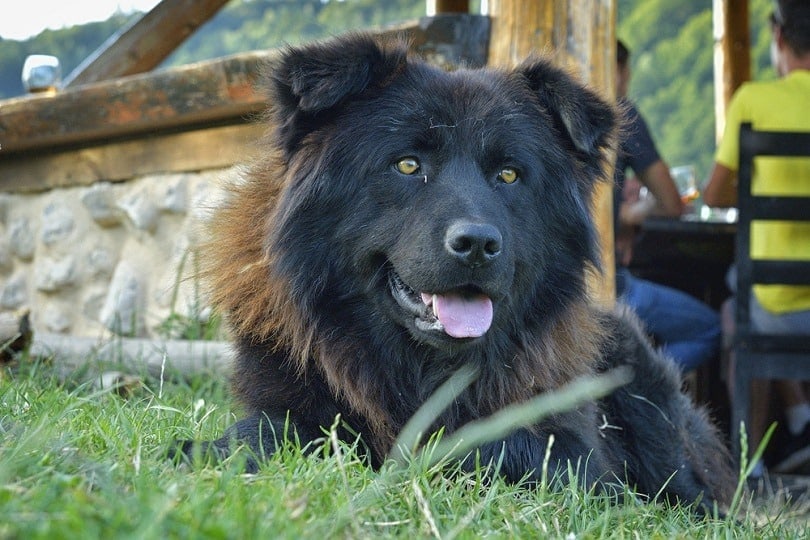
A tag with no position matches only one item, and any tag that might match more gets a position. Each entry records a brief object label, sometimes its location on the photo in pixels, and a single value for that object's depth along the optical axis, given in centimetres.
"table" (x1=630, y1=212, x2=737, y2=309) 572
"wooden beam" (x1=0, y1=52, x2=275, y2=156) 520
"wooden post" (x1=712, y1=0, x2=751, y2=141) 842
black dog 290
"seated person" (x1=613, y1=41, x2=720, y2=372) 559
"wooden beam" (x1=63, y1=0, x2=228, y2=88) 690
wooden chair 488
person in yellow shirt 515
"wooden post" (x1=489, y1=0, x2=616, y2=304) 435
